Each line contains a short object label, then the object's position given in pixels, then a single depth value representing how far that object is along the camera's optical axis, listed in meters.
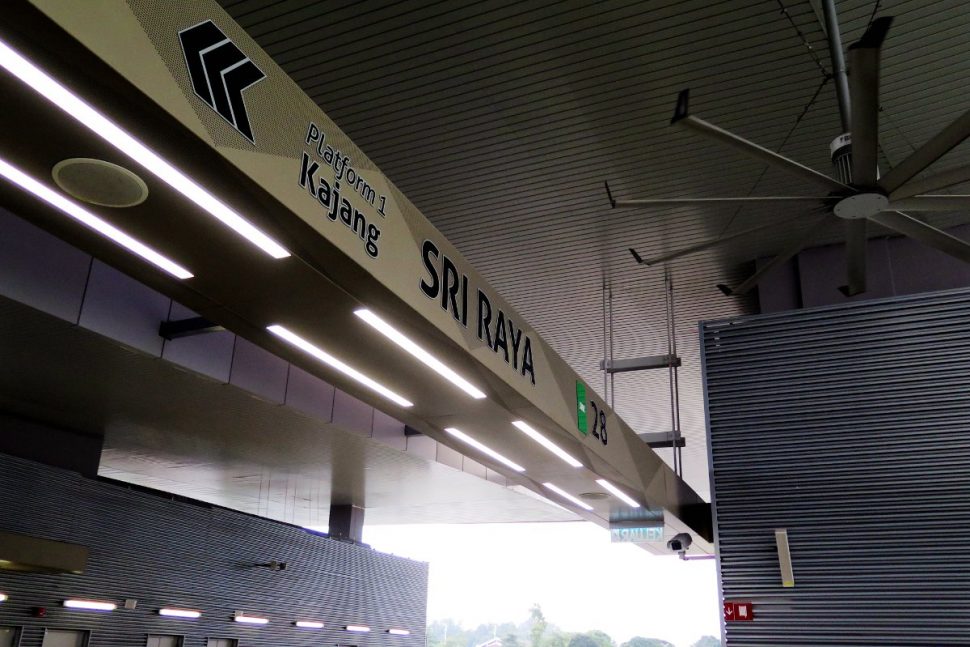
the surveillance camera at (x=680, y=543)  7.56
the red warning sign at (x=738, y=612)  5.98
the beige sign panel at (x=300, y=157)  2.02
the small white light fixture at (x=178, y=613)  9.31
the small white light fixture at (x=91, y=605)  8.20
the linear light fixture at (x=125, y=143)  1.94
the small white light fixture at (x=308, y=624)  11.76
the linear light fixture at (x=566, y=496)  6.37
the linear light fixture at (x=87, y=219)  2.39
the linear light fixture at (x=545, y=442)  4.71
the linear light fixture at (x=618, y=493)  6.09
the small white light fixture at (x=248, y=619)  10.52
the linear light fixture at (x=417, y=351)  3.35
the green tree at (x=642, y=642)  13.84
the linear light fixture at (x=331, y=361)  3.54
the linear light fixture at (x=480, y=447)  4.88
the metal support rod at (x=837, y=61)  3.56
